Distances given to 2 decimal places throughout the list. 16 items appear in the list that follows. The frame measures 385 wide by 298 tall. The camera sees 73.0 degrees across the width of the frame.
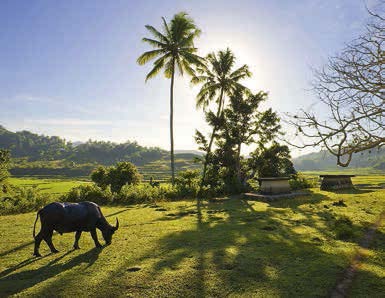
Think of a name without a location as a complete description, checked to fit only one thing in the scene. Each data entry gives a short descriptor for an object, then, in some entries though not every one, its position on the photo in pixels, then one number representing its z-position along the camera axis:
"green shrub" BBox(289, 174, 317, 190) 29.63
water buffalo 7.88
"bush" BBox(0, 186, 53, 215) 17.12
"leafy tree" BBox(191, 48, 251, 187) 29.66
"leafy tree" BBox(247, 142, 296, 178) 29.50
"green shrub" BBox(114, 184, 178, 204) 22.27
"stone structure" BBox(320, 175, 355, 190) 28.39
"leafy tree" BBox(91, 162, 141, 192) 31.08
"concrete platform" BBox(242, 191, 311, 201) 21.44
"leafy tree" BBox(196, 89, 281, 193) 28.55
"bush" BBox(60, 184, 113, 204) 21.25
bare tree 8.39
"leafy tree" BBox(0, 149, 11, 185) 30.30
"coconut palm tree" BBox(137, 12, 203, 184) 27.16
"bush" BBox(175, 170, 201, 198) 24.64
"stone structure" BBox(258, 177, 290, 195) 23.29
